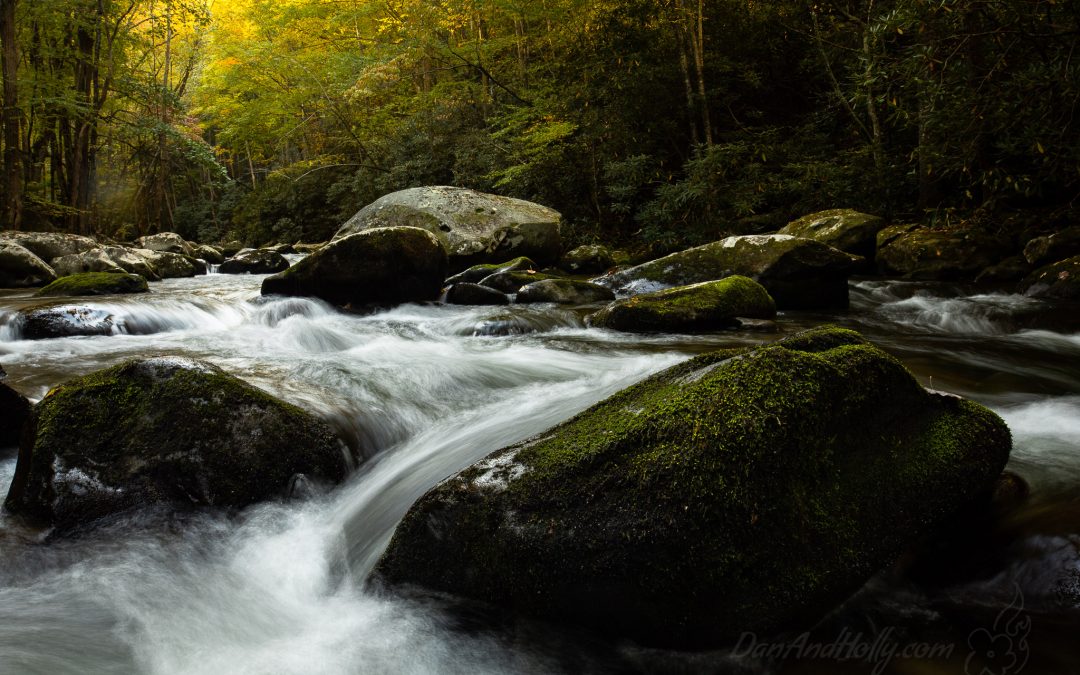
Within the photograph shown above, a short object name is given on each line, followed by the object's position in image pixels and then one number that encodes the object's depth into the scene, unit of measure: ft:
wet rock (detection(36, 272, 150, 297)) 32.32
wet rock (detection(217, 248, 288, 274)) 53.21
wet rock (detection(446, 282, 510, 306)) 32.19
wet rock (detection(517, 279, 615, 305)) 30.63
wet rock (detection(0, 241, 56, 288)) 36.91
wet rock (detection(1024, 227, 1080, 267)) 27.96
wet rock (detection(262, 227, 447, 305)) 29.43
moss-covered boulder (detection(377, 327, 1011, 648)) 6.46
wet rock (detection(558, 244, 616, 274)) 42.34
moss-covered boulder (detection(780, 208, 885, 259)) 34.06
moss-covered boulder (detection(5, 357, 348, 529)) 10.15
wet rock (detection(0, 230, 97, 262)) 42.39
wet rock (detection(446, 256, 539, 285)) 36.91
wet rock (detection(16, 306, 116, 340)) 22.08
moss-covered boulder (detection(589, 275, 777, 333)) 23.25
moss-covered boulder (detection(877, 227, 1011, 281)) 31.58
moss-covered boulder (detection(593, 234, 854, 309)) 27.17
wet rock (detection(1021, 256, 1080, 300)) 25.23
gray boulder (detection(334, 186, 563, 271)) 42.24
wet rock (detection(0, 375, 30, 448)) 12.36
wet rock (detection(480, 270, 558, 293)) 33.86
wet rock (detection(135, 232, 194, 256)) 63.46
